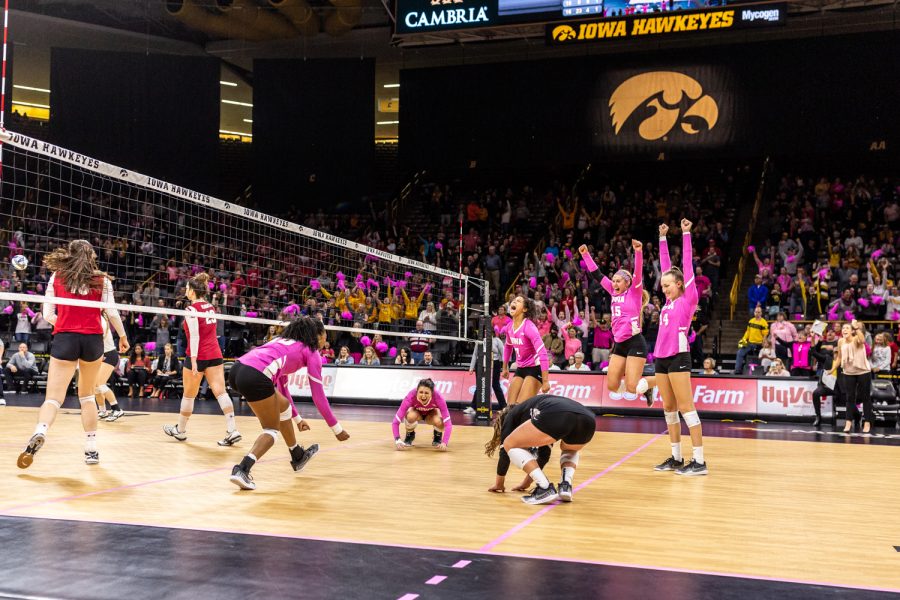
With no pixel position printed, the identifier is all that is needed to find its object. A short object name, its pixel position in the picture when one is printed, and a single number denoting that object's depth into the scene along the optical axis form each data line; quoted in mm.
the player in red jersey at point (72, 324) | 7505
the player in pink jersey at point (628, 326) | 9938
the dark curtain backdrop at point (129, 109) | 26734
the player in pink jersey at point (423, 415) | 10062
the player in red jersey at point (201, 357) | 9992
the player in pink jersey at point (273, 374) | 6660
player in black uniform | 6359
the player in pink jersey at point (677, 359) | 8383
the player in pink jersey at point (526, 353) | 9055
